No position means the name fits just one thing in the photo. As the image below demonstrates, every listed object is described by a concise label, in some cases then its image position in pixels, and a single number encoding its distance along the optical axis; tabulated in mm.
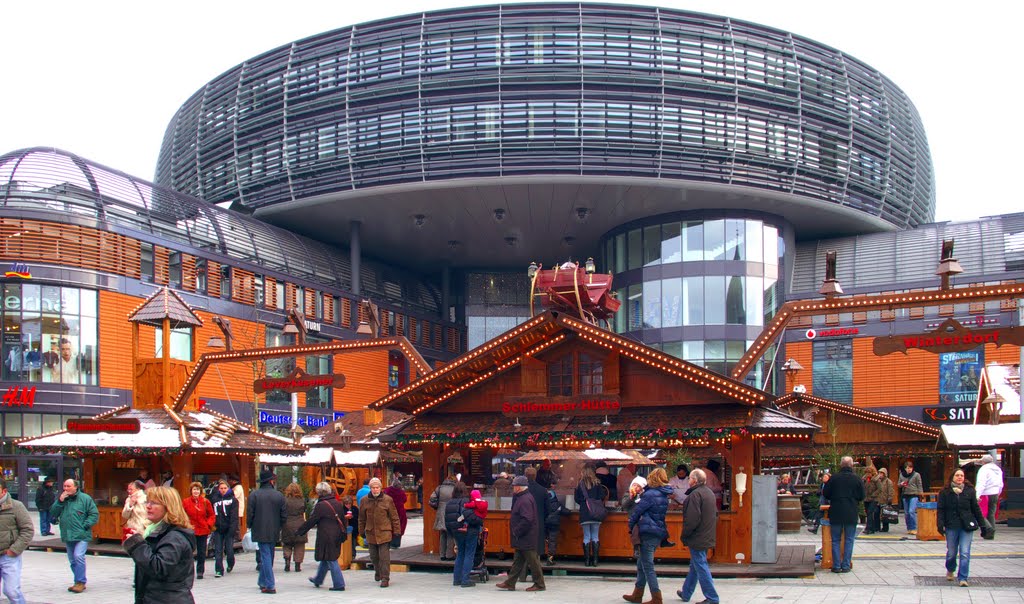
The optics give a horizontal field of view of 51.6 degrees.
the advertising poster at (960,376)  49750
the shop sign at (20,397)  37312
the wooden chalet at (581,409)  17125
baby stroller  16469
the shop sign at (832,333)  52344
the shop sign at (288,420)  49375
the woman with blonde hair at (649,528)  13211
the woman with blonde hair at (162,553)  7336
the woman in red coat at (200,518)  16750
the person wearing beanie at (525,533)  15008
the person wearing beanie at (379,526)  15750
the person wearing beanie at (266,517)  15094
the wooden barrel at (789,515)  23750
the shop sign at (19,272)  37438
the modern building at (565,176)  47031
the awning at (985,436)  24000
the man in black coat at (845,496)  15703
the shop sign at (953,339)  17609
